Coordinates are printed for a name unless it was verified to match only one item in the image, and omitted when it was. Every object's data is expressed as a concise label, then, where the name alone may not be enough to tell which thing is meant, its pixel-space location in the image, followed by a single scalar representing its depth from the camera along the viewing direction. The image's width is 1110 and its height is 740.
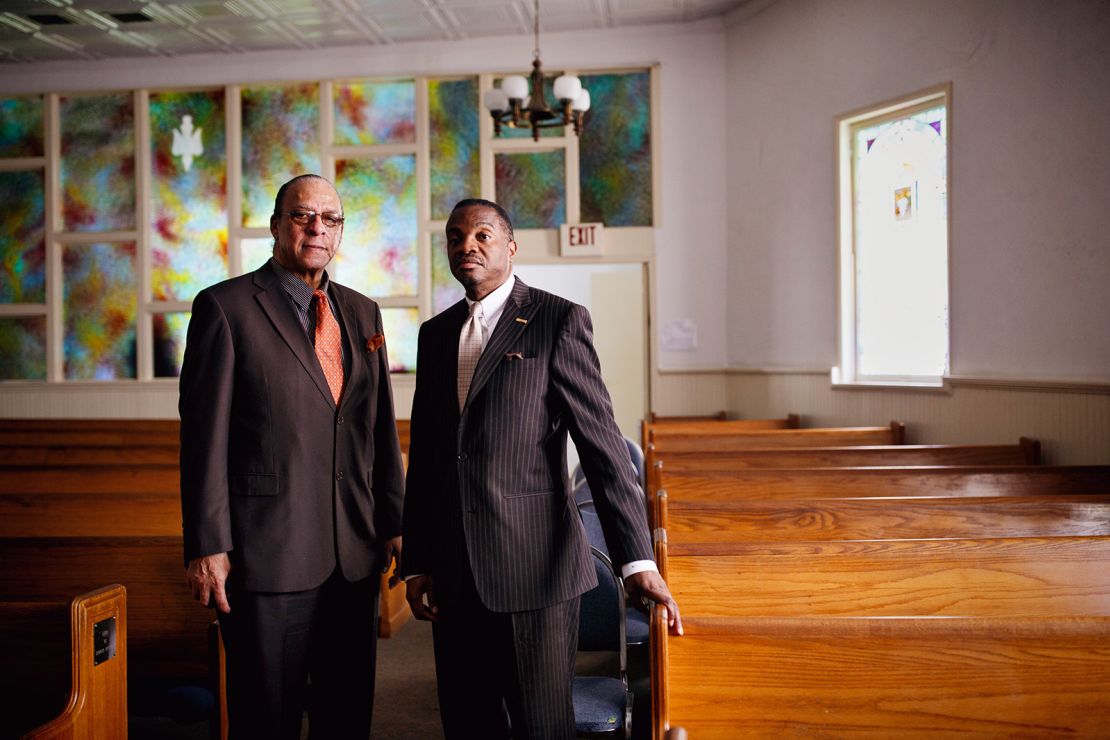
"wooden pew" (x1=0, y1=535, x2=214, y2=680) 2.33
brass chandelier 5.43
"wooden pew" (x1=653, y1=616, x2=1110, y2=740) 1.42
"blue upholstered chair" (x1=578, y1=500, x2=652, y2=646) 2.72
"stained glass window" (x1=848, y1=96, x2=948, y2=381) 5.32
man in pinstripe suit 1.69
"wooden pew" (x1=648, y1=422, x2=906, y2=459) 4.64
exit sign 7.23
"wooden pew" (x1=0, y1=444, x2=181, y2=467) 4.93
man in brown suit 1.78
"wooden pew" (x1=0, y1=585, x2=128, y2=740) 1.57
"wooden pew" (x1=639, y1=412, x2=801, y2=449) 5.52
